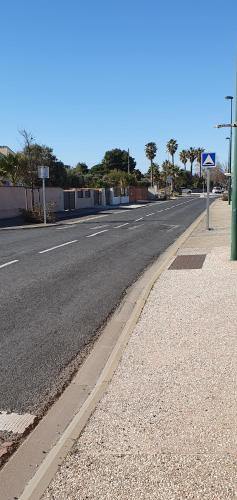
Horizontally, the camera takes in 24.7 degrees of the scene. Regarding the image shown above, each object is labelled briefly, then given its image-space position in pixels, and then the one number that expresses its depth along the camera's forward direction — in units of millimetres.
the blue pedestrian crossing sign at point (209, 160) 20000
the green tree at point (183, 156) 137500
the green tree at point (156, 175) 116500
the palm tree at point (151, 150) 106125
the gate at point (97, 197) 55738
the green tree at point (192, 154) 135975
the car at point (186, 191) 128850
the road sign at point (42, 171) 27584
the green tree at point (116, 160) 123812
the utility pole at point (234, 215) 11891
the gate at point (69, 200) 45156
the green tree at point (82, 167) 107538
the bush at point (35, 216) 30781
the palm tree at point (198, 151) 133125
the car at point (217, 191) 110338
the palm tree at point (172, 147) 119562
